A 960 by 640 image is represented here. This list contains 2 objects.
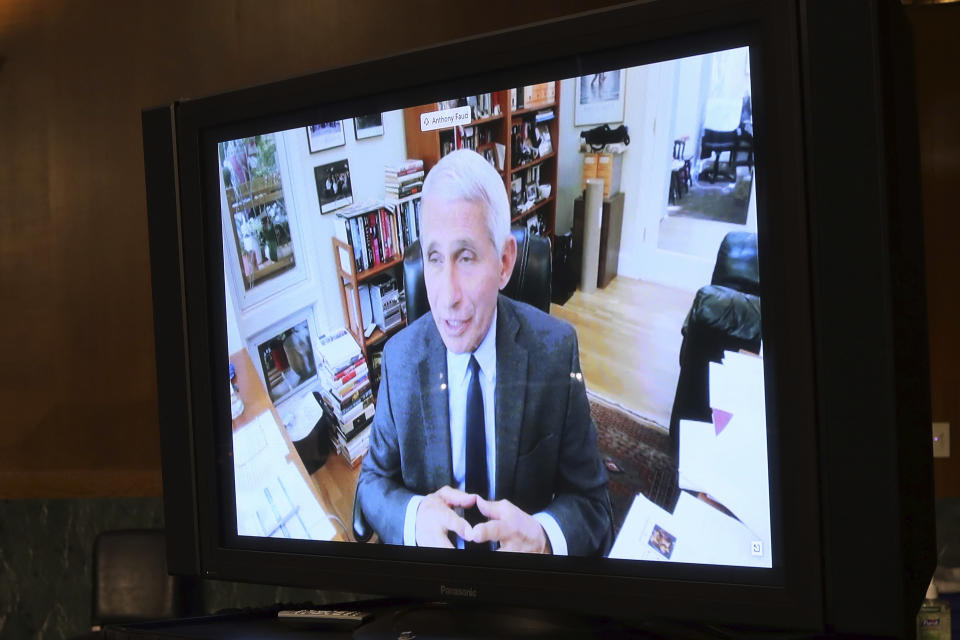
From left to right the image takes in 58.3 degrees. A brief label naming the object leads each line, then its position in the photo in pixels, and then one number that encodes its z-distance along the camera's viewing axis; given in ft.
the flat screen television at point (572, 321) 4.53
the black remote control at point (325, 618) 5.84
